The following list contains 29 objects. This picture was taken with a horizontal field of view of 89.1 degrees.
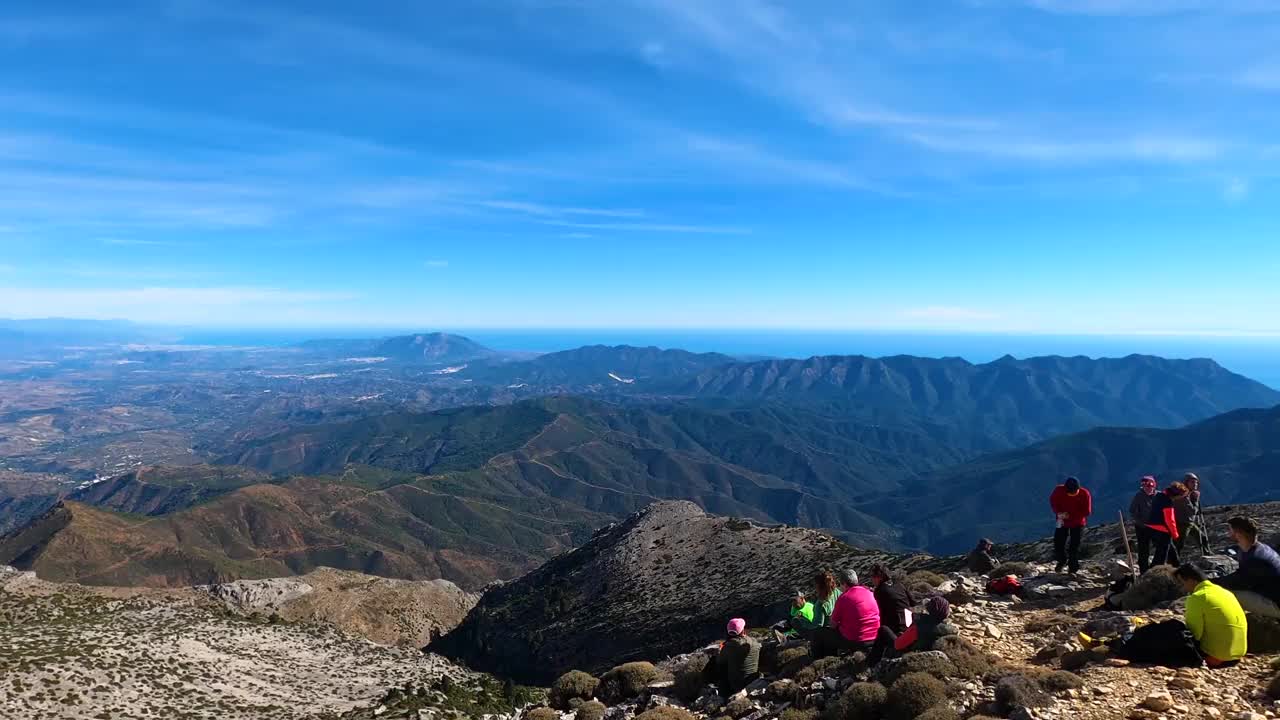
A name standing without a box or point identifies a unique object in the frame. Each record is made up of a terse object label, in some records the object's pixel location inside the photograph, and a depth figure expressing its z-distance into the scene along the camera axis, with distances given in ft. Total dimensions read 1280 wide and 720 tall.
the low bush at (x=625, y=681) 76.84
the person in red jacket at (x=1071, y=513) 76.07
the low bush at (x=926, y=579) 87.97
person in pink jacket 59.82
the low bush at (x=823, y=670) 57.57
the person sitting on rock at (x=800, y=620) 70.18
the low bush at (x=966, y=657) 49.32
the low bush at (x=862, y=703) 48.78
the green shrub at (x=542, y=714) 73.67
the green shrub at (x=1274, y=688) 40.42
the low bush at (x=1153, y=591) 60.64
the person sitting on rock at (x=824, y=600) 67.77
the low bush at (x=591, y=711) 71.31
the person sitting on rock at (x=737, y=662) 64.39
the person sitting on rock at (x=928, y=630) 55.01
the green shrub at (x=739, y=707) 59.21
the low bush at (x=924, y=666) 49.60
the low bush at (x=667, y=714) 60.85
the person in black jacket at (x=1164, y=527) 67.92
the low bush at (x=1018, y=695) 42.27
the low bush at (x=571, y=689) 80.59
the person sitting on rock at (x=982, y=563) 98.53
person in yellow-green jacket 44.11
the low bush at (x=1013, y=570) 85.77
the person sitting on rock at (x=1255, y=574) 48.62
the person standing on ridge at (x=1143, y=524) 69.21
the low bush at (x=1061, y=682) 43.78
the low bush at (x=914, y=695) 46.14
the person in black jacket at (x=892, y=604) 57.72
